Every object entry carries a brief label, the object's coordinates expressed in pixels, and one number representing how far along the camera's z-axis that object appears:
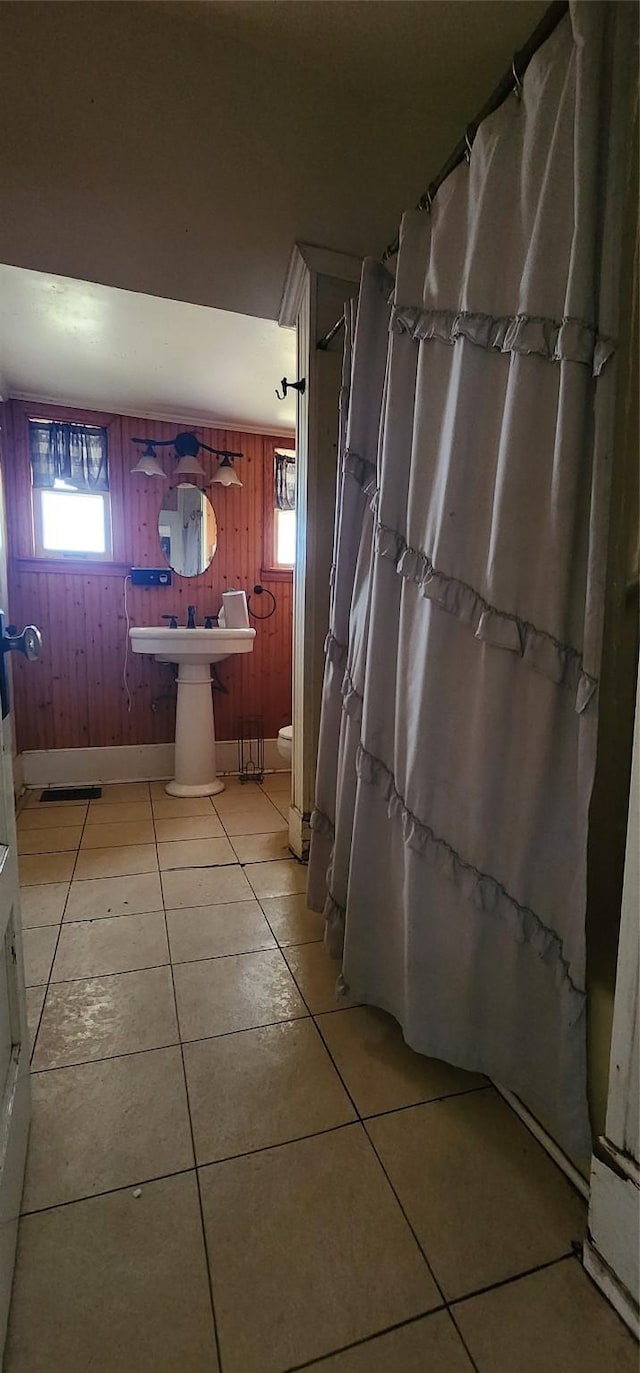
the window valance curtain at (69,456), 2.88
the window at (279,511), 3.29
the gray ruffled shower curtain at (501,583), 0.79
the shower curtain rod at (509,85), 0.81
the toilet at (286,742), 2.53
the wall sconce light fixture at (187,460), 2.97
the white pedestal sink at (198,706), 2.76
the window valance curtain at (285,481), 3.29
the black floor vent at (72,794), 2.88
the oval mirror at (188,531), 3.12
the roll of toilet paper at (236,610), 3.14
